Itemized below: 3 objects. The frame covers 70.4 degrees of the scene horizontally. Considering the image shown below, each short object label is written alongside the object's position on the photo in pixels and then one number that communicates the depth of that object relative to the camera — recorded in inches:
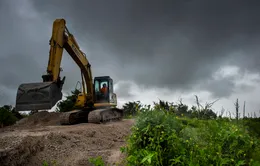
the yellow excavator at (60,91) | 286.0
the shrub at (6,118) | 417.9
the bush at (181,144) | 109.3
